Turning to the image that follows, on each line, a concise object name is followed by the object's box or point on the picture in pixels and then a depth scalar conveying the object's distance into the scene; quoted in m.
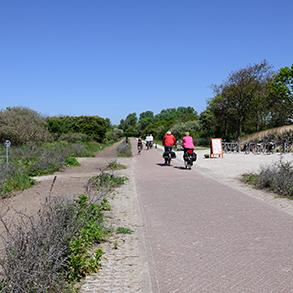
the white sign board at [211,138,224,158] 20.78
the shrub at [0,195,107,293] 2.67
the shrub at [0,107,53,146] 25.61
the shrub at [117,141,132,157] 22.69
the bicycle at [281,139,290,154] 25.57
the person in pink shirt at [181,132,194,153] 13.58
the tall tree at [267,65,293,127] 28.41
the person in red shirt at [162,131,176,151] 15.04
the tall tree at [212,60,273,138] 30.14
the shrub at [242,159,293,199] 7.86
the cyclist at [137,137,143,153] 25.37
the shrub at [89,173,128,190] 8.90
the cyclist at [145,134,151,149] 30.94
